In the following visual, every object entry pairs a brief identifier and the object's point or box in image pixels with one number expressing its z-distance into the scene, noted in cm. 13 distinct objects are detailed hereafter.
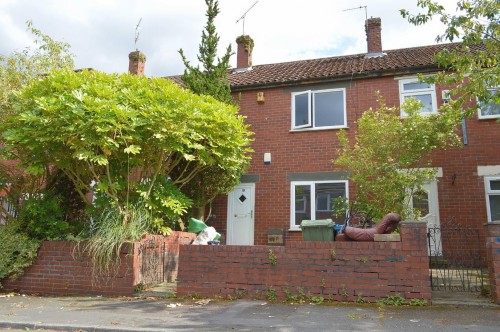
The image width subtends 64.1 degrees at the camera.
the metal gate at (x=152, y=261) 780
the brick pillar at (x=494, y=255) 606
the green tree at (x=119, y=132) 729
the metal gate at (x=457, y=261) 718
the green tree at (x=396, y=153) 818
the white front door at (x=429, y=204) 1031
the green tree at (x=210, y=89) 1035
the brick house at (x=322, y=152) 1038
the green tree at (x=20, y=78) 935
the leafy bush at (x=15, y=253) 782
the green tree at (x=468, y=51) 728
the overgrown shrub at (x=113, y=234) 750
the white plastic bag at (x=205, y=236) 807
